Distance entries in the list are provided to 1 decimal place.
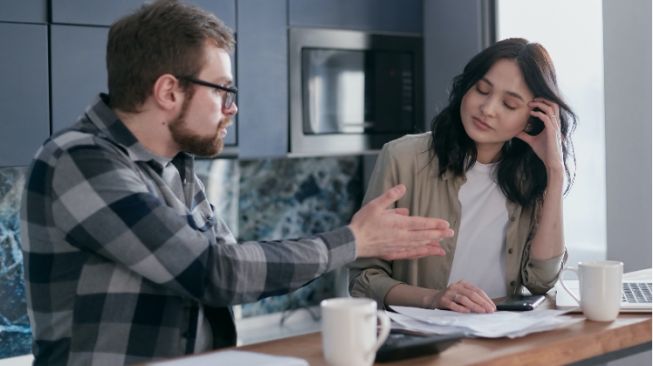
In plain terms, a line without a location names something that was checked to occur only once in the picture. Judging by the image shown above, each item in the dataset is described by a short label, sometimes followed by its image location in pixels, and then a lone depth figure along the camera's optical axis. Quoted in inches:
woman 89.6
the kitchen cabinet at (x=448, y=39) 142.6
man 61.6
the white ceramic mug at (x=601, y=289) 69.6
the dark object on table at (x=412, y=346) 58.0
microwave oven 136.4
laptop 73.3
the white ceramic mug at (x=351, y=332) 54.1
